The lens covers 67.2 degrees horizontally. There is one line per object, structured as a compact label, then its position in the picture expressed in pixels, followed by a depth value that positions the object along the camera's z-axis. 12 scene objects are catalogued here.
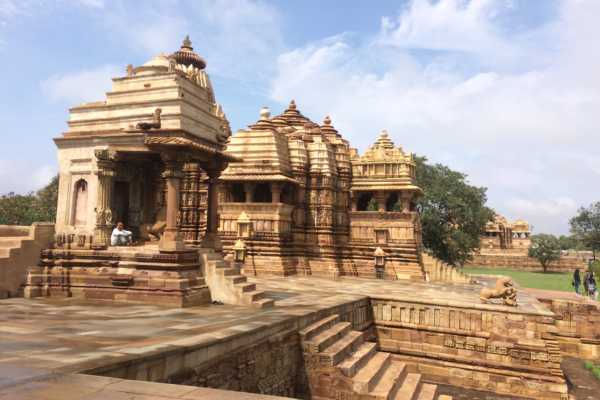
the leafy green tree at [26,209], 39.41
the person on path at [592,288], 24.98
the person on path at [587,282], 26.20
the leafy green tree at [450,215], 33.91
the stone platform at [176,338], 4.84
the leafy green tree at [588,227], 61.72
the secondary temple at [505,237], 73.19
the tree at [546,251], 59.56
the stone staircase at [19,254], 10.56
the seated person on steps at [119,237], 11.30
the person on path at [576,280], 27.05
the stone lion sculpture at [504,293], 13.47
